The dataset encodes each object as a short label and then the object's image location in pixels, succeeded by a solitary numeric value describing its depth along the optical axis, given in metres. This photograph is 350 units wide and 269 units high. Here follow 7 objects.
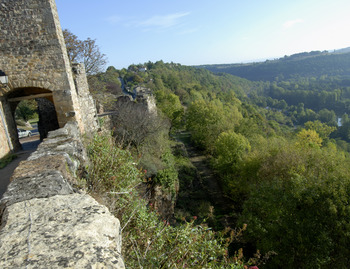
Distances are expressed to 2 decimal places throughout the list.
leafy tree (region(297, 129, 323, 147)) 31.65
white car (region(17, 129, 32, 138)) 16.31
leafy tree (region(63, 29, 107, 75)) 14.89
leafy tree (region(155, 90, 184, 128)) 30.14
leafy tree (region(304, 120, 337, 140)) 47.27
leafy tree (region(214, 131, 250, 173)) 19.73
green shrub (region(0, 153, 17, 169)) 6.39
